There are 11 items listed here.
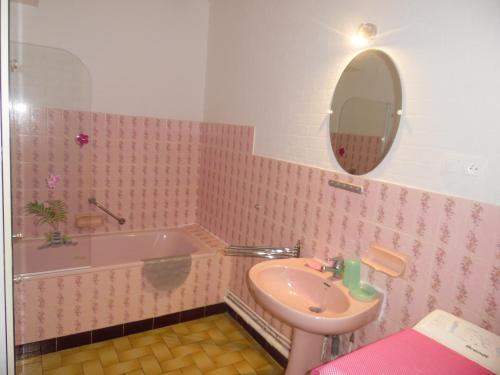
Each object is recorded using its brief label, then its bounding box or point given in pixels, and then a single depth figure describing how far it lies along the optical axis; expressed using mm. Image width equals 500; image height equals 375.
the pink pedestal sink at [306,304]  1496
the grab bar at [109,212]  2953
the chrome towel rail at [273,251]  2197
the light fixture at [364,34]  1695
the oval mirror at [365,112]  1650
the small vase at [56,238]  2773
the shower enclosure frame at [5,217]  870
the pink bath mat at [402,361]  923
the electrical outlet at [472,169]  1330
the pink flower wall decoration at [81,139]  2803
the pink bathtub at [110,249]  2576
